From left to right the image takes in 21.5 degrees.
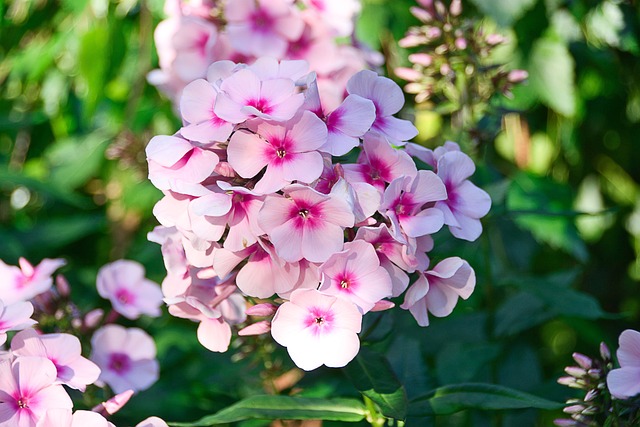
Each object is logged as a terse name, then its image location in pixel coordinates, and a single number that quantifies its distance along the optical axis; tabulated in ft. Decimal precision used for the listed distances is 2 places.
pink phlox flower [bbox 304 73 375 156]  1.75
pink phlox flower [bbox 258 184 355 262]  1.71
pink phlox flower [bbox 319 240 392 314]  1.72
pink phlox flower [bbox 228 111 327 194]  1.73
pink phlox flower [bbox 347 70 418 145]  1.82
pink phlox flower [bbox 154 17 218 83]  2.30
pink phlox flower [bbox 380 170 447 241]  1.74
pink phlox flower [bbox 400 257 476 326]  1.77
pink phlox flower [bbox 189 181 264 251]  1.73
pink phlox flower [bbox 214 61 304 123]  1.74
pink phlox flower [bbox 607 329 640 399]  1.73
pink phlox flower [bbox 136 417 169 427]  1.77
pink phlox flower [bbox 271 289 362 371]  1.72
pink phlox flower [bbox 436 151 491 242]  1.82
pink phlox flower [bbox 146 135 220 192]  1.74
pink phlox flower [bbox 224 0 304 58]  2.27
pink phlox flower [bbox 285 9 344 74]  2.29
